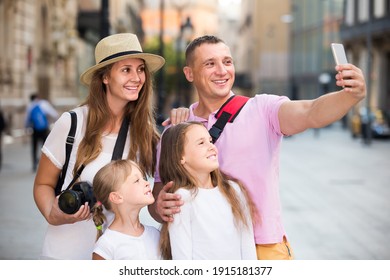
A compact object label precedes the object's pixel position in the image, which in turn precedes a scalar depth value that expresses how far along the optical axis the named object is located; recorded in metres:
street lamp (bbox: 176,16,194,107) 19.42
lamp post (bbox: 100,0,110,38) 6.30
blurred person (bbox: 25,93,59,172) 12.59
